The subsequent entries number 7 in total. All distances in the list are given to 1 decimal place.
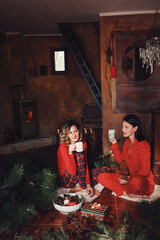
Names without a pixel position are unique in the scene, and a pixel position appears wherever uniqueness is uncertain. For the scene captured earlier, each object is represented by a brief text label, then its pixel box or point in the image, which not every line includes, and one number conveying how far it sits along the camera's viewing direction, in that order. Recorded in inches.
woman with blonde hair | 117.5
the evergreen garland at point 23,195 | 84.2
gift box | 96.2
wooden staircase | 212.5
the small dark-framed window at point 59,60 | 263.4
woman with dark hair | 118.4
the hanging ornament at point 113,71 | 175.2
